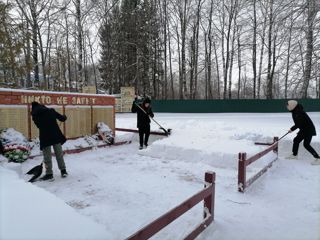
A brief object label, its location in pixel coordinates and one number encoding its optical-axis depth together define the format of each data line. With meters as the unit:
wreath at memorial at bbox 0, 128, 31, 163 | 5.46
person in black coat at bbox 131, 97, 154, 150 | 7.51
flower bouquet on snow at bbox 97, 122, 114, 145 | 7.93
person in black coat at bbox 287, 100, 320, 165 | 6.01
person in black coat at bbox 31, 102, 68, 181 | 4.53
